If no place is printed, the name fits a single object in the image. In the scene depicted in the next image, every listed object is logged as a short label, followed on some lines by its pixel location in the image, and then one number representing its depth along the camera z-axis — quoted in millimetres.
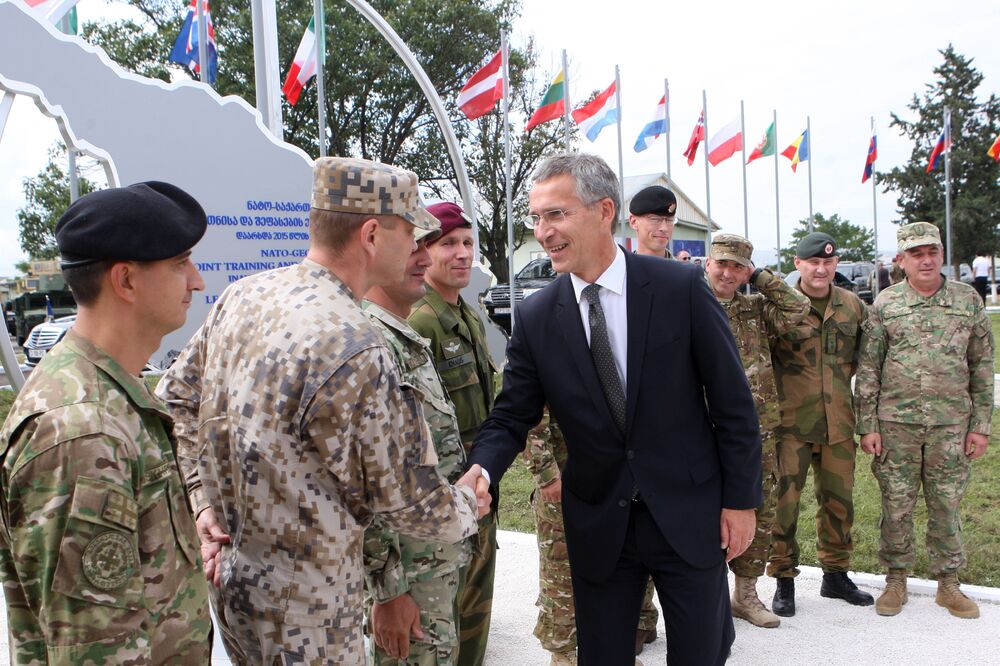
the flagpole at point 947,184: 24500
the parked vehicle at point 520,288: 16469
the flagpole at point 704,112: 18672
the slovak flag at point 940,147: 23045
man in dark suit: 2311
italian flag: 7348
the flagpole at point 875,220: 26628
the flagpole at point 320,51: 7270
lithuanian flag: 13844
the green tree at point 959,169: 33344
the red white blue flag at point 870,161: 24031
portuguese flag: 20891
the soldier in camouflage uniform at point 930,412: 4027
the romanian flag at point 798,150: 22203
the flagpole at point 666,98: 16719
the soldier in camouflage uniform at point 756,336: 3904
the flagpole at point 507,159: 13094
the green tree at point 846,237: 51750
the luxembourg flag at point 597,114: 14727
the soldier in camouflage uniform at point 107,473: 1331
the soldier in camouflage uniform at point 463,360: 3004
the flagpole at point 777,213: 22781
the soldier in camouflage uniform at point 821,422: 4172
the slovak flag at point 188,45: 6742
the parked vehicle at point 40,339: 13802
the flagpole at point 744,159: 19838
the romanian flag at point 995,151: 18905
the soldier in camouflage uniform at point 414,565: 2180
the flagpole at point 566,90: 13867
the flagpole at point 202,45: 5380
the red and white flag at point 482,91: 11125
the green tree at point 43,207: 21938
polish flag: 19094
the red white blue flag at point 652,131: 16795
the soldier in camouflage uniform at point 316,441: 1613
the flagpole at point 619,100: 15305
